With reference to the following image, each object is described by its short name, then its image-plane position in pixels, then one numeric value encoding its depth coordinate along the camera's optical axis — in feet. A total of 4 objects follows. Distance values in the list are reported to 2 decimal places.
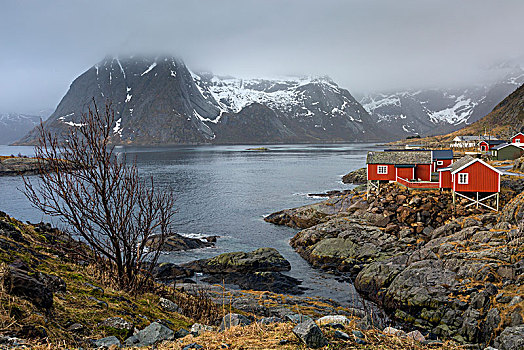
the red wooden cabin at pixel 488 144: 301.92
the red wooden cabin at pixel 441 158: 177.77
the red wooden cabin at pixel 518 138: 278.13
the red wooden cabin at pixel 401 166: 166.61
